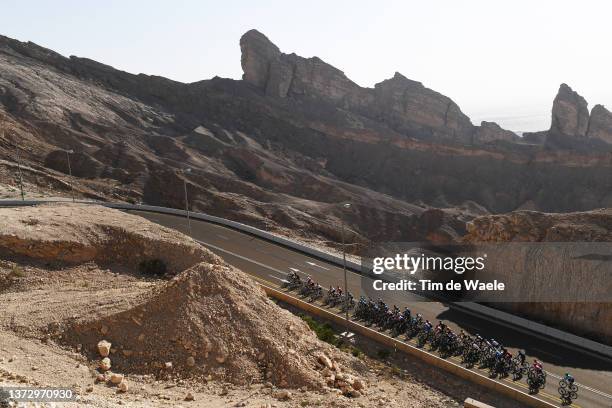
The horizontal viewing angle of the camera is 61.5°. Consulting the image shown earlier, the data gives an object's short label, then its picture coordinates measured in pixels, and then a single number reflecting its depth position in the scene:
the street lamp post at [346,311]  27.23
